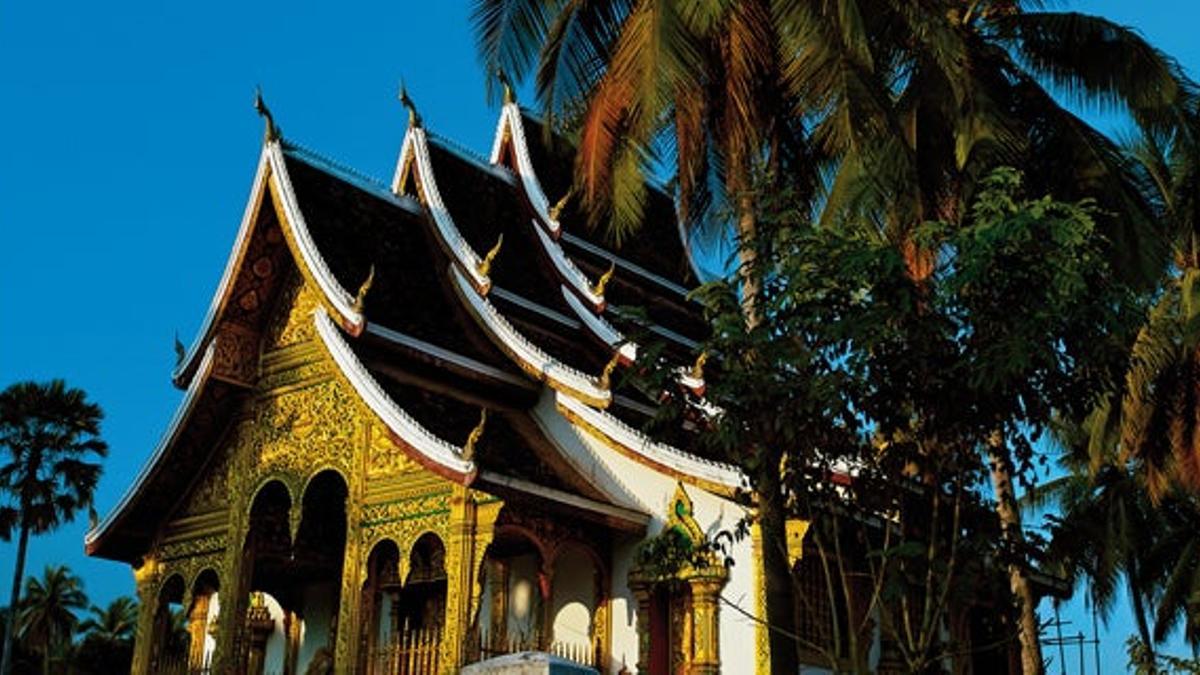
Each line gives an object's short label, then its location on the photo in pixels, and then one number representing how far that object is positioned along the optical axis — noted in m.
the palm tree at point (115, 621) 50.72
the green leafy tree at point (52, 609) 47.34
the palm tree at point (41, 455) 30.19
